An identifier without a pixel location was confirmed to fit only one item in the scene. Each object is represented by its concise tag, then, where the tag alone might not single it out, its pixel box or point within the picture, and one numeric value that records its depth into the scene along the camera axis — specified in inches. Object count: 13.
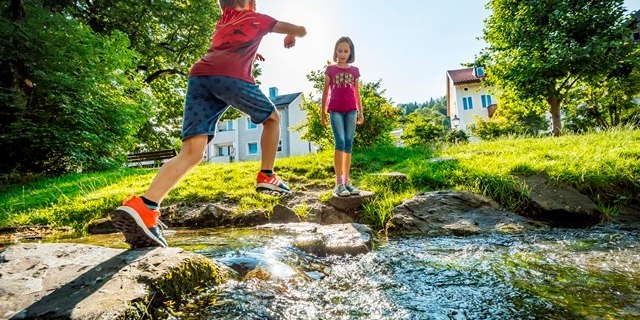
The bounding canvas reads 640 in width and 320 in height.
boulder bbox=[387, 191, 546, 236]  131.8
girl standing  175.3
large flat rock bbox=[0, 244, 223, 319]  50.6
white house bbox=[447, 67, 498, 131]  1482.5
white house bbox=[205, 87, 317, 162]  1485.0
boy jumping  87.6
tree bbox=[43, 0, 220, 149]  628.7
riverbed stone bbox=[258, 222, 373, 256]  103.4
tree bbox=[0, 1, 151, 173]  369.4
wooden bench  553.9
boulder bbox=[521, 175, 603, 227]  141.9
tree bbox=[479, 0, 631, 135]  562.6
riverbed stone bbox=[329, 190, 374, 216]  166.9
